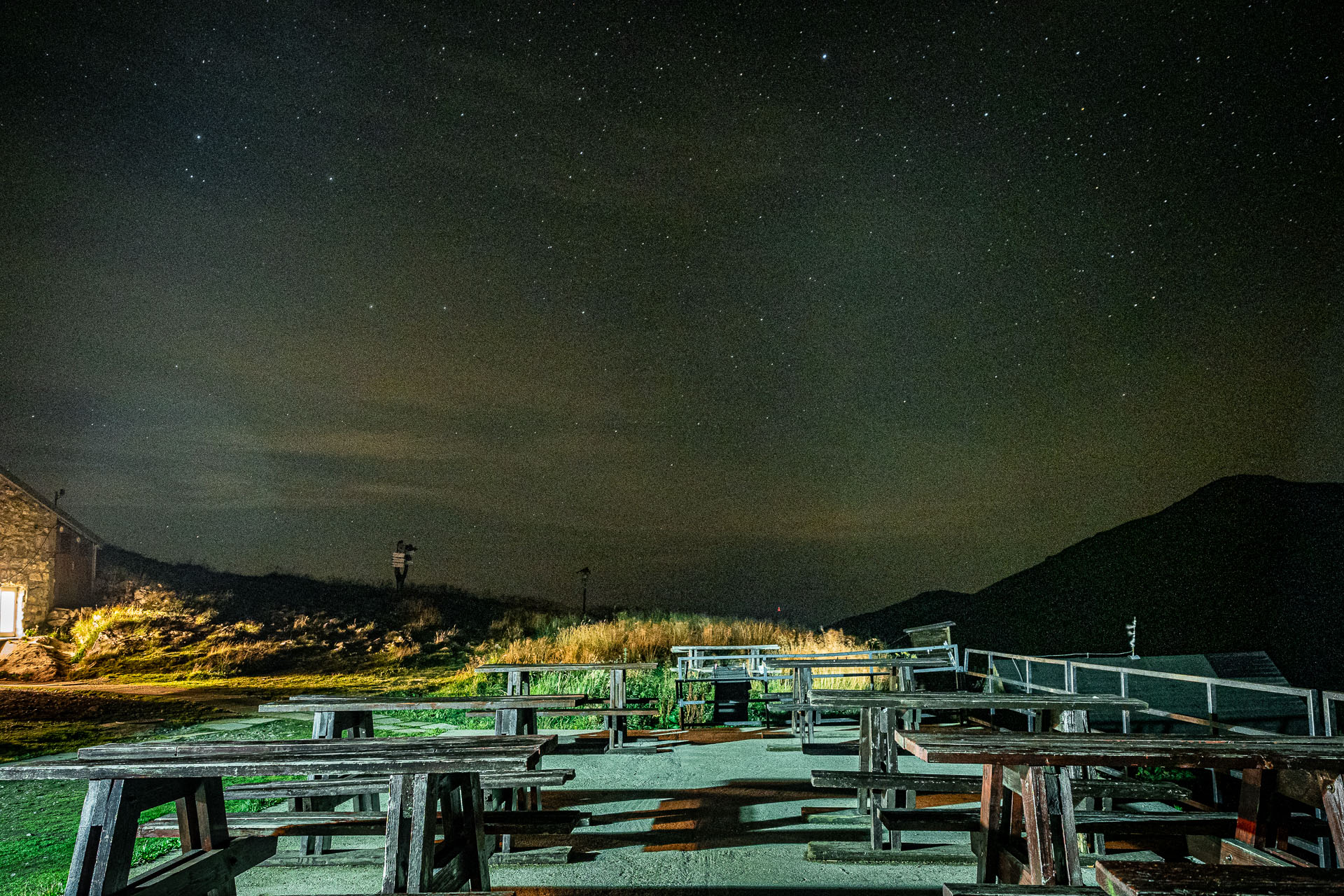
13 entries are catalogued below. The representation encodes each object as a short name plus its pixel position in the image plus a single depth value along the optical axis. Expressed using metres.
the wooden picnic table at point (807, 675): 9.34
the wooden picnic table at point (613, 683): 8.62
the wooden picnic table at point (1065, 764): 3.32
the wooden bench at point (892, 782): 4.78
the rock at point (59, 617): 22.69
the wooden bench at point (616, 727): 9.48
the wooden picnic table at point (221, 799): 3.34
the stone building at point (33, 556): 21.31
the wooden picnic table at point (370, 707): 5.88
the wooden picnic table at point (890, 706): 5.29
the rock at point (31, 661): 19.38
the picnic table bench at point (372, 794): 4.64
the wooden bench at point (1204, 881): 2.41
